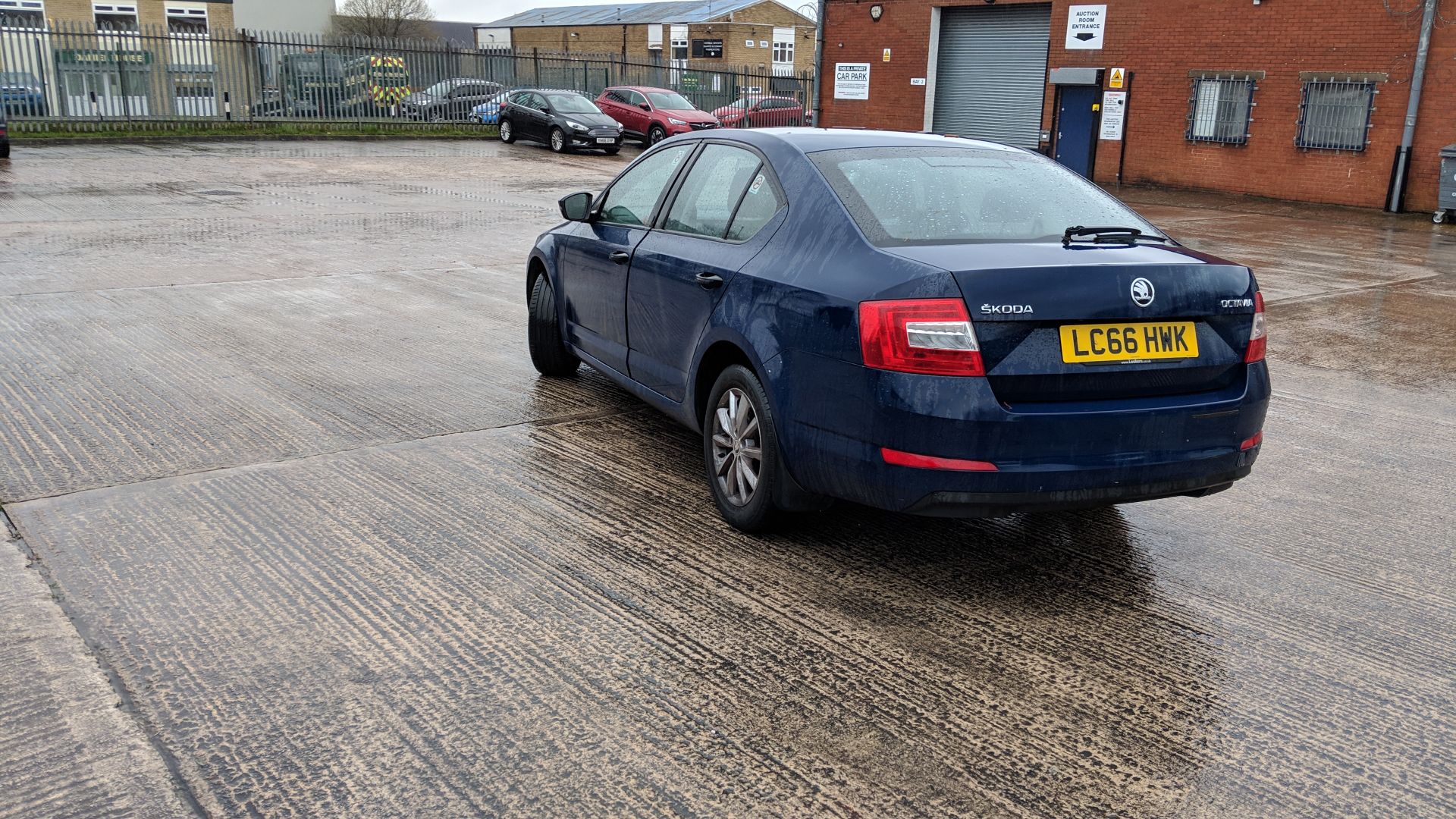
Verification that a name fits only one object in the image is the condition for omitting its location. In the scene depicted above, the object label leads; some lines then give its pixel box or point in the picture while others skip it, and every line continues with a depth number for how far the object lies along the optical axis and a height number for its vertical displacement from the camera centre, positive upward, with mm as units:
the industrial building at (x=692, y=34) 70125 +2903
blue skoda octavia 3652 -778
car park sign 31094 +156
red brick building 20594 +220
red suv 29891 -741
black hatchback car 27891 -935
